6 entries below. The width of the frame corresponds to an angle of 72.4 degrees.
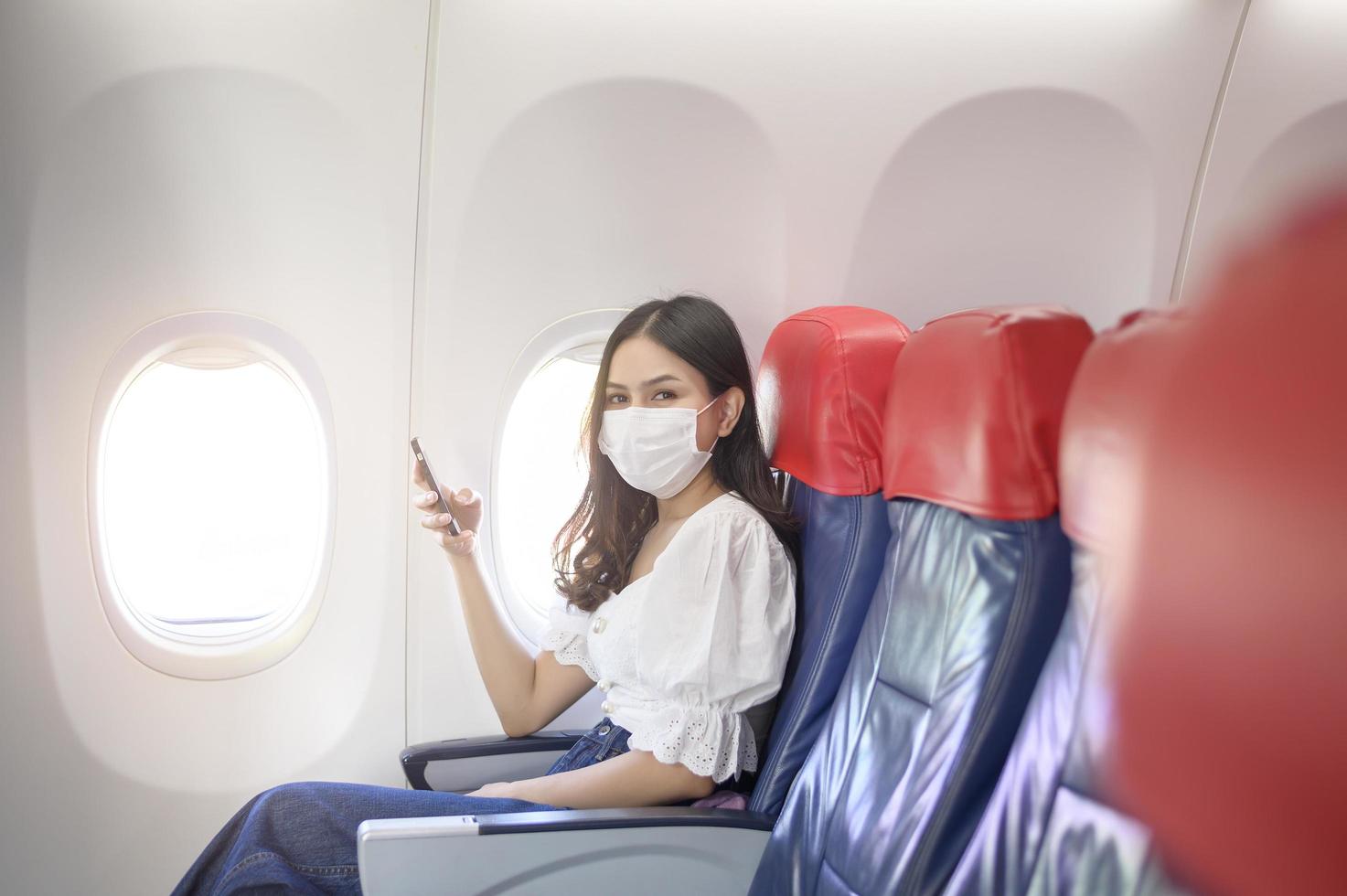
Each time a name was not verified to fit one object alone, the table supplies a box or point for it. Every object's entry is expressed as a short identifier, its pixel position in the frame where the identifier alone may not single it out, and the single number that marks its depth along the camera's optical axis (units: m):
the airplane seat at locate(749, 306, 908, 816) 1.60
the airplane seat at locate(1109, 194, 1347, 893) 0.50
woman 1.59
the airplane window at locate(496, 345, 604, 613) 2.56
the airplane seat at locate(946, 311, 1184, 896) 0.85
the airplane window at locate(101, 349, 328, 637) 2.42
